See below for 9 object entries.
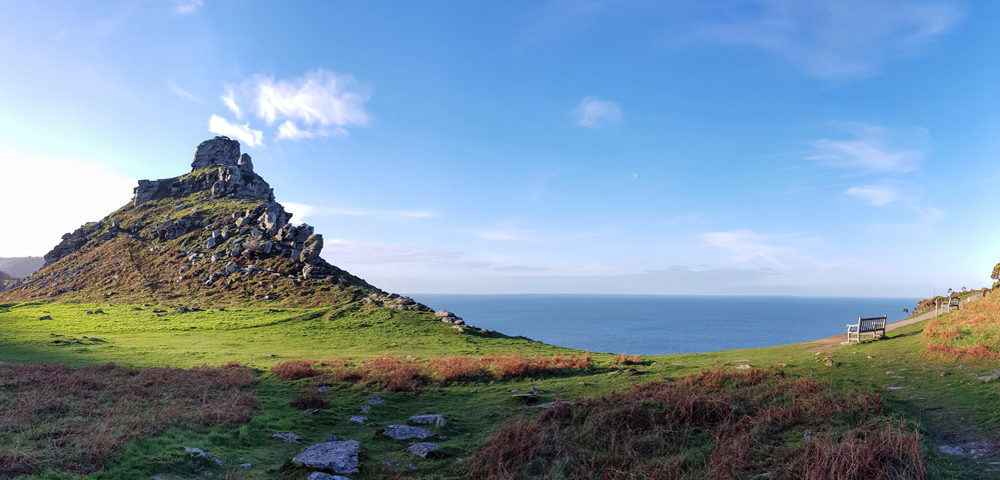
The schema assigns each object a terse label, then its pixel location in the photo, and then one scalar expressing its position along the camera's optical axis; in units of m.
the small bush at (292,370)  25.50
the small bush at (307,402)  19.34
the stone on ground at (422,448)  13.69
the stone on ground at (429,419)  16.61
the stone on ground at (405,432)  15.35
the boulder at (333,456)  12.44
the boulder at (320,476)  11.66
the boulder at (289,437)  15.28
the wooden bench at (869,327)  28.45
